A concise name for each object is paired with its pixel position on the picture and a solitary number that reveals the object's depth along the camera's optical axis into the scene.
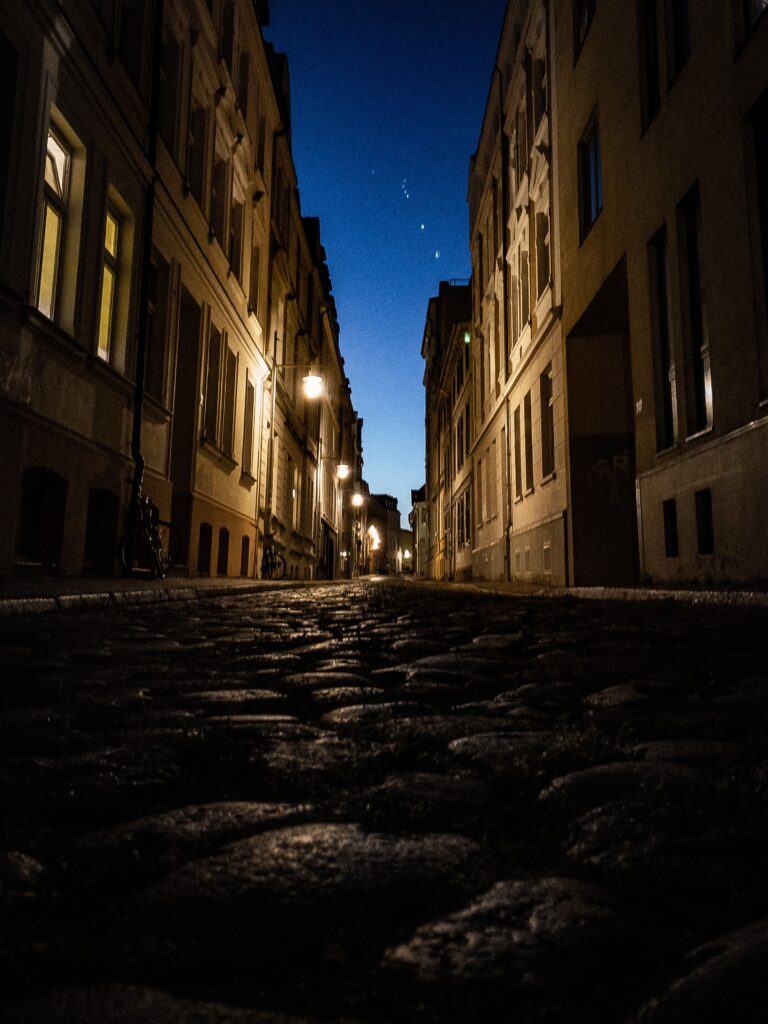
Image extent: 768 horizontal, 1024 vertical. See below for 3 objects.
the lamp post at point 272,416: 20.85
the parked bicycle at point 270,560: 20.72
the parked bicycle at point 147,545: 10.48
